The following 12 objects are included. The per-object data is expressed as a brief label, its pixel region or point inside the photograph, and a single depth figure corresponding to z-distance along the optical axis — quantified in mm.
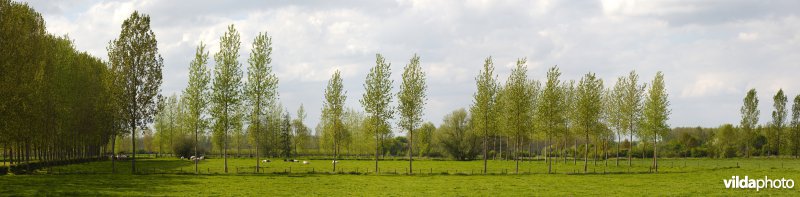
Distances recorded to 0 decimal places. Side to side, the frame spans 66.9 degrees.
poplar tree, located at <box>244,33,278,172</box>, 79500
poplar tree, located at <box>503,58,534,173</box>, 87375
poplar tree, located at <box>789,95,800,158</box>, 155000
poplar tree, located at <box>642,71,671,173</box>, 96375
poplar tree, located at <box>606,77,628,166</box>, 110406
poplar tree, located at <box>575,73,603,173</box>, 90750
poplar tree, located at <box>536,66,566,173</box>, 89688
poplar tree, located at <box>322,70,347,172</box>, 88562
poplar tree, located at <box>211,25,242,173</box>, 77188
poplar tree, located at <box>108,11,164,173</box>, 75875
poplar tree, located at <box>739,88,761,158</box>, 161375
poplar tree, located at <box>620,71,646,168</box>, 103750
